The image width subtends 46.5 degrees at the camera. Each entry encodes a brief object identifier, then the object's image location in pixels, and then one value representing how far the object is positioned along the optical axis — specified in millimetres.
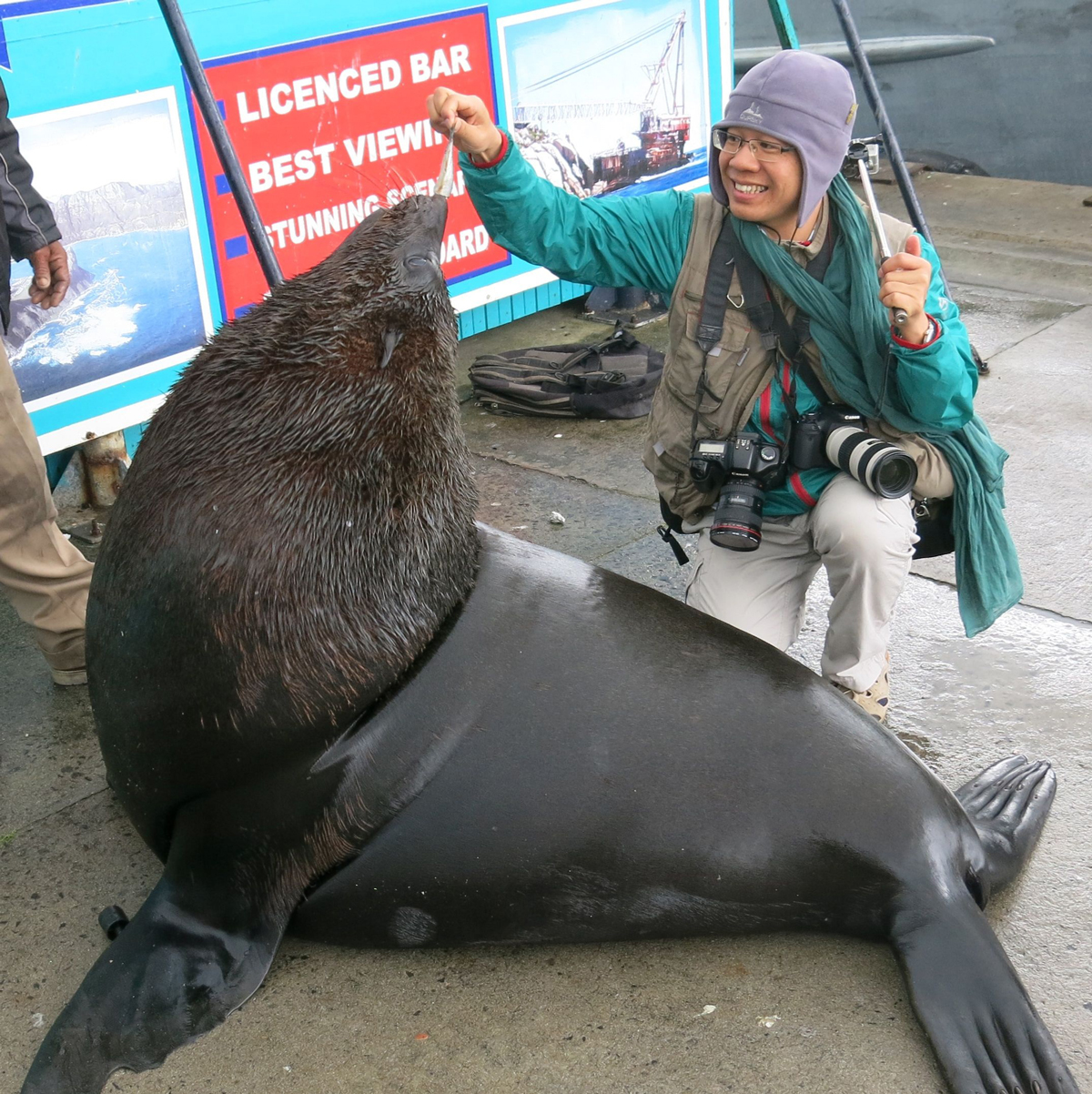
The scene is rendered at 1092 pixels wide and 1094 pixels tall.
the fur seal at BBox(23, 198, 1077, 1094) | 2311
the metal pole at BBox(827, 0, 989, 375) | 5449
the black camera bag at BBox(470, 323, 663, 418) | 5324
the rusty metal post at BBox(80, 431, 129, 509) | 4508
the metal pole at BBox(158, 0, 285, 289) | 3354
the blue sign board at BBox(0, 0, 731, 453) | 4117
